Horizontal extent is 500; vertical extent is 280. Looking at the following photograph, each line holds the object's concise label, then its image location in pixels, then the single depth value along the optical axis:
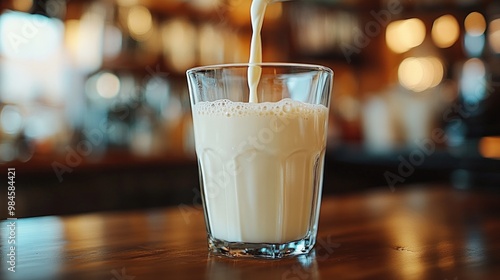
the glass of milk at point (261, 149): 0.61
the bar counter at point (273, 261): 0.51
